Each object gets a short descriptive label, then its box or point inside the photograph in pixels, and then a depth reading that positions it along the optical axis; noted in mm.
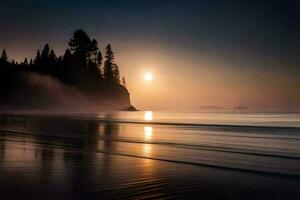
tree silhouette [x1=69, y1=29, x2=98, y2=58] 156000
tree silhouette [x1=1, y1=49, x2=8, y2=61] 176688
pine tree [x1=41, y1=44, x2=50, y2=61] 162750
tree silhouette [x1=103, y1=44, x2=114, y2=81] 162125
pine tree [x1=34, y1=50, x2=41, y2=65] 164000
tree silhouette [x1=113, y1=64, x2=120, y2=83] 169162
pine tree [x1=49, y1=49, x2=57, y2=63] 160000
